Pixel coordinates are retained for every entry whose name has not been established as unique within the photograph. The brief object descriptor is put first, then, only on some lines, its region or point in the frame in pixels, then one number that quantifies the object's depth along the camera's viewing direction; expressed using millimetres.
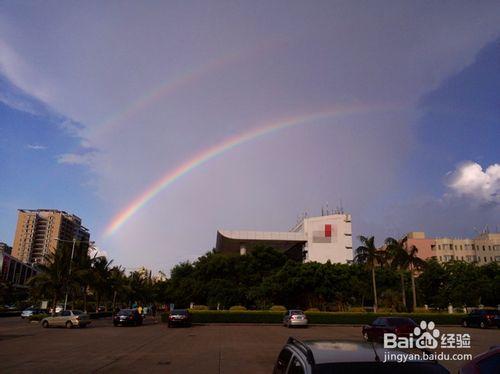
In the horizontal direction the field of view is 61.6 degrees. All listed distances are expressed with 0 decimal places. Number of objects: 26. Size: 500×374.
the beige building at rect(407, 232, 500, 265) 120562
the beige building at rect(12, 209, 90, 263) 190875
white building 91812
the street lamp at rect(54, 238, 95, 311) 46044
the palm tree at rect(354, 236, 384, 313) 54969
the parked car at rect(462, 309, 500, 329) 35250
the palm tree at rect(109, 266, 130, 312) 65088
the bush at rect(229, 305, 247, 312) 43397
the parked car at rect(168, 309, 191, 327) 35969
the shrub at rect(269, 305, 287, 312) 44281
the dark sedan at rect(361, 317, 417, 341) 20328
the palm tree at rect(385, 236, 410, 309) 57188
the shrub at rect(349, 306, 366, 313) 44688
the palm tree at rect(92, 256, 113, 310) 56166
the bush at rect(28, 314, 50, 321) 42253
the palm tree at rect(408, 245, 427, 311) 57281
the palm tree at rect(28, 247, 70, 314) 45125
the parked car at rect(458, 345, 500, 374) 4480
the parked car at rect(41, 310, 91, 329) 33562
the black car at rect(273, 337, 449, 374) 3510
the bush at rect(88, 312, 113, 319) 50844
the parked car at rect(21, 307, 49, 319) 50594
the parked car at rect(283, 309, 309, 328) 35462
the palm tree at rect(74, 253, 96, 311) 46906
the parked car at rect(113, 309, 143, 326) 35562
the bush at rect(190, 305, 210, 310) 46659
